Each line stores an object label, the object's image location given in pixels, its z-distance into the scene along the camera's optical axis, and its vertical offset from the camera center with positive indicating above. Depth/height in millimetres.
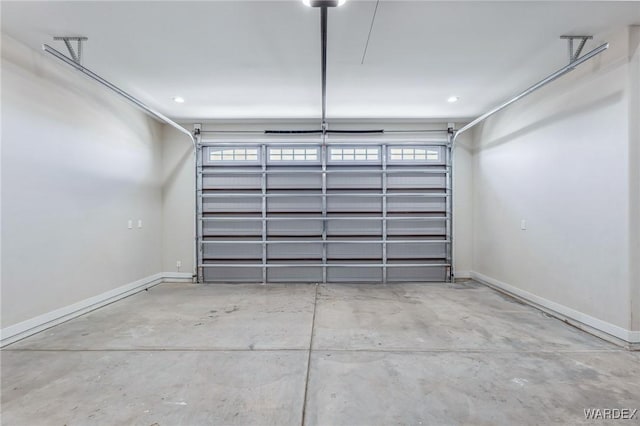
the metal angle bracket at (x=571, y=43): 2861 +1711
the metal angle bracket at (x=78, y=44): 2893 +1728
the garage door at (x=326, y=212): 5531 +54
